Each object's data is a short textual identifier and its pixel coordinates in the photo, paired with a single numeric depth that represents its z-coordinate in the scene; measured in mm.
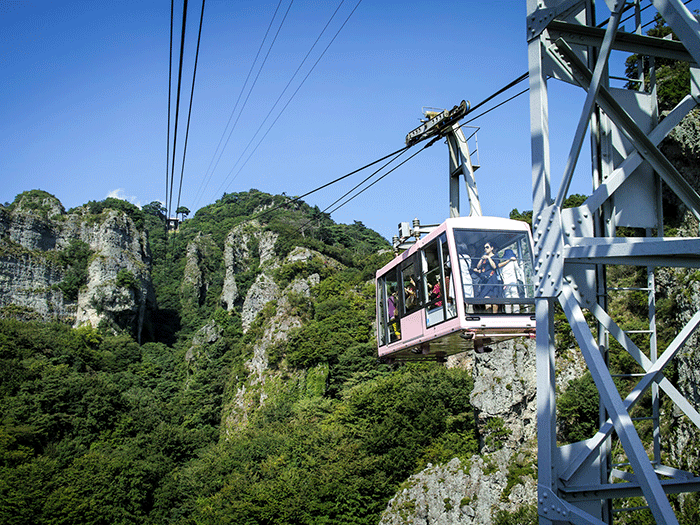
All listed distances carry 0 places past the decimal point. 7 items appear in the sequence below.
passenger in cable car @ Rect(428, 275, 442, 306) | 11875
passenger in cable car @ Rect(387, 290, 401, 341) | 14121
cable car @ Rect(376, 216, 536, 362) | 11047
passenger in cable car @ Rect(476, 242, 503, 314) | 11188
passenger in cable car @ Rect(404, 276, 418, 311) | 13016
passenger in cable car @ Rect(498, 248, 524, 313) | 11250
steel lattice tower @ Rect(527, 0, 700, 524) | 5664
